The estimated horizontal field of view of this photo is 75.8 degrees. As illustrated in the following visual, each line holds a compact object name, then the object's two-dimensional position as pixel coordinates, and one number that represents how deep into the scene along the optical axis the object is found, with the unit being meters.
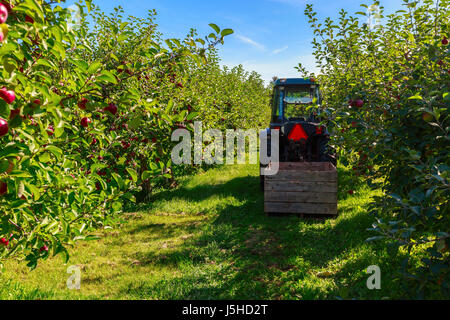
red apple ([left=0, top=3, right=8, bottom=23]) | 1.11
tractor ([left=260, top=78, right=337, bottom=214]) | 5.25
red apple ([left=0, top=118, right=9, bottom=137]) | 1.19
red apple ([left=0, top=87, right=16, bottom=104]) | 1.24
